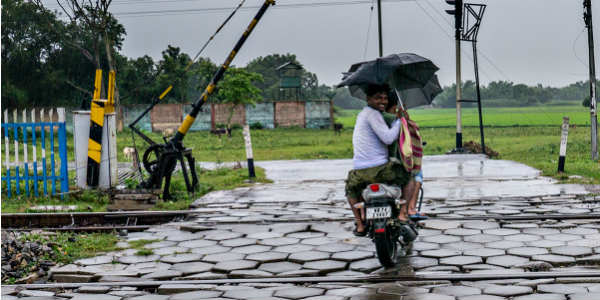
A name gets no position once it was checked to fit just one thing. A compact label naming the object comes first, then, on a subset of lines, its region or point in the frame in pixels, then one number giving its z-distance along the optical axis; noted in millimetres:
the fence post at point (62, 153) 11336
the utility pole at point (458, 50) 20672
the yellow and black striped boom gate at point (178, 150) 10875
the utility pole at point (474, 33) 20156
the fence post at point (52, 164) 11459
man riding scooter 6074
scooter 5801
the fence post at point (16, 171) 11762
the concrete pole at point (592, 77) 16594
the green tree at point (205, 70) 48875
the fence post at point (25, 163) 11669
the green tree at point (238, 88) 42188
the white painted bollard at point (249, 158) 13875
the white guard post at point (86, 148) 11469
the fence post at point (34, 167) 11344
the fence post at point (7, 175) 11782
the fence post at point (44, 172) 11587
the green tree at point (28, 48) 44906
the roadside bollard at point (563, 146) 12867
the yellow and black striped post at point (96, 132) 11359
